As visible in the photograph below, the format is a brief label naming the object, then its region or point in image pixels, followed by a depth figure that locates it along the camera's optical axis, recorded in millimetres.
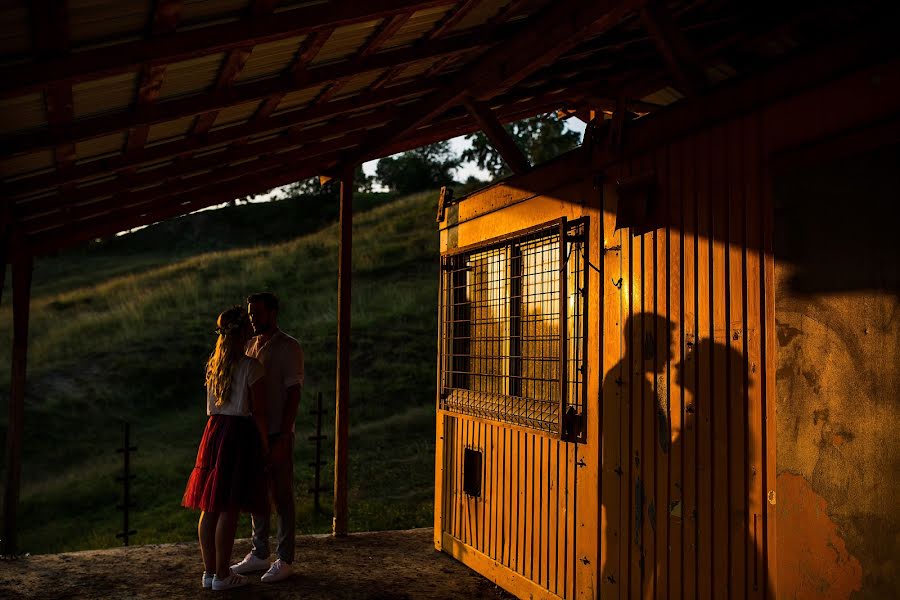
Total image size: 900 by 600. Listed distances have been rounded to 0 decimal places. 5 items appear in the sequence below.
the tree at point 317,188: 46972
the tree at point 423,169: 47156
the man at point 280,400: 5504
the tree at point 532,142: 35625
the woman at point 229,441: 5109
